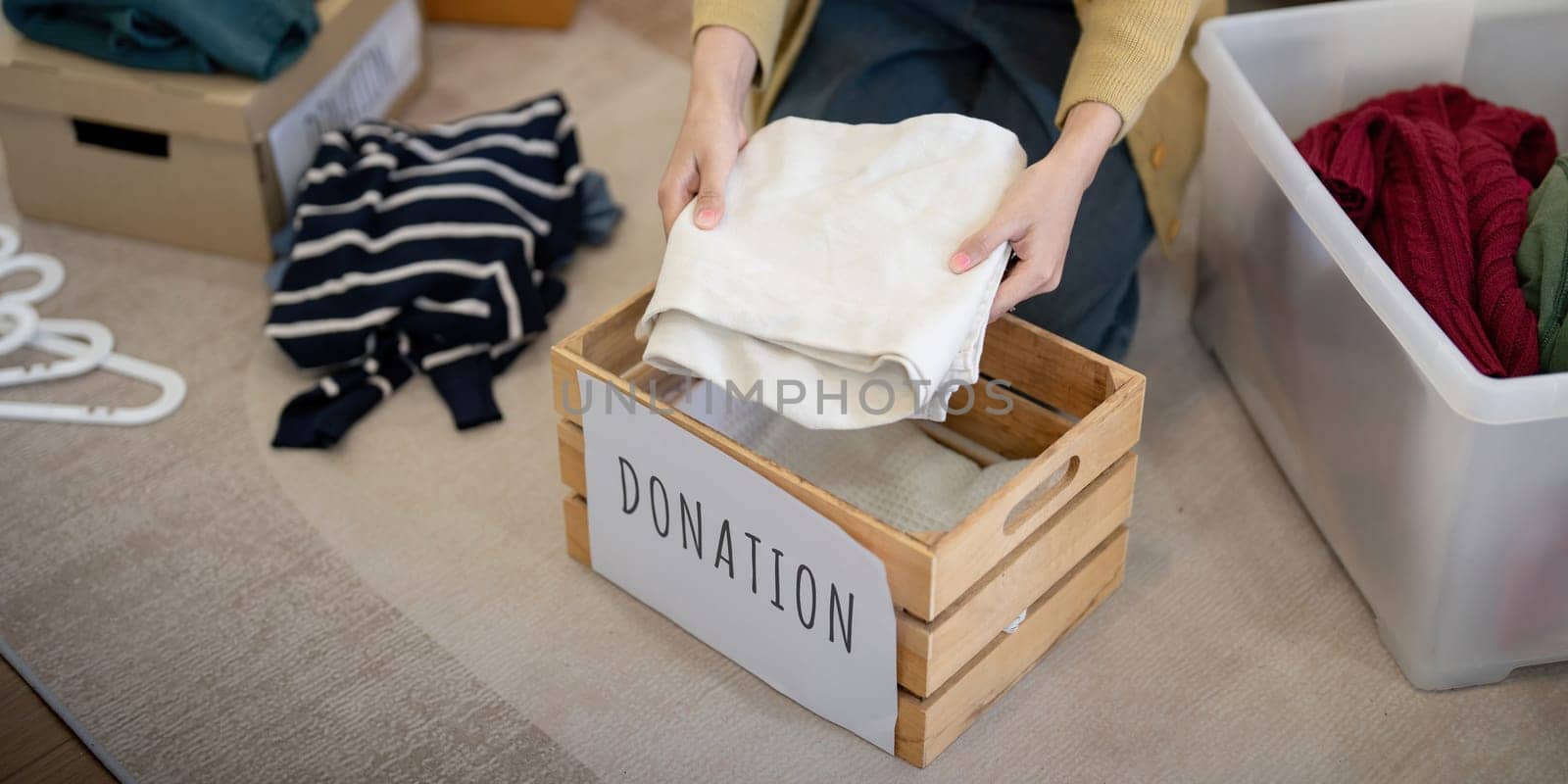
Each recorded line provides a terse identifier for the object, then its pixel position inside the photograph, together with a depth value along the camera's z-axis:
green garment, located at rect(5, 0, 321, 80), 1.37
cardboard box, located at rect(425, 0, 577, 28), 1.87
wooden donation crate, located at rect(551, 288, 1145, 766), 0.90
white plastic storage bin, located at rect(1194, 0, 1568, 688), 0.94
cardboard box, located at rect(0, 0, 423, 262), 1.40
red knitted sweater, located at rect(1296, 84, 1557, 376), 1.01
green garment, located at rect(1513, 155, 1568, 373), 0.98
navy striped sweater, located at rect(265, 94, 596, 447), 1.32
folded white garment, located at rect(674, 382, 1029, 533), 1.09
